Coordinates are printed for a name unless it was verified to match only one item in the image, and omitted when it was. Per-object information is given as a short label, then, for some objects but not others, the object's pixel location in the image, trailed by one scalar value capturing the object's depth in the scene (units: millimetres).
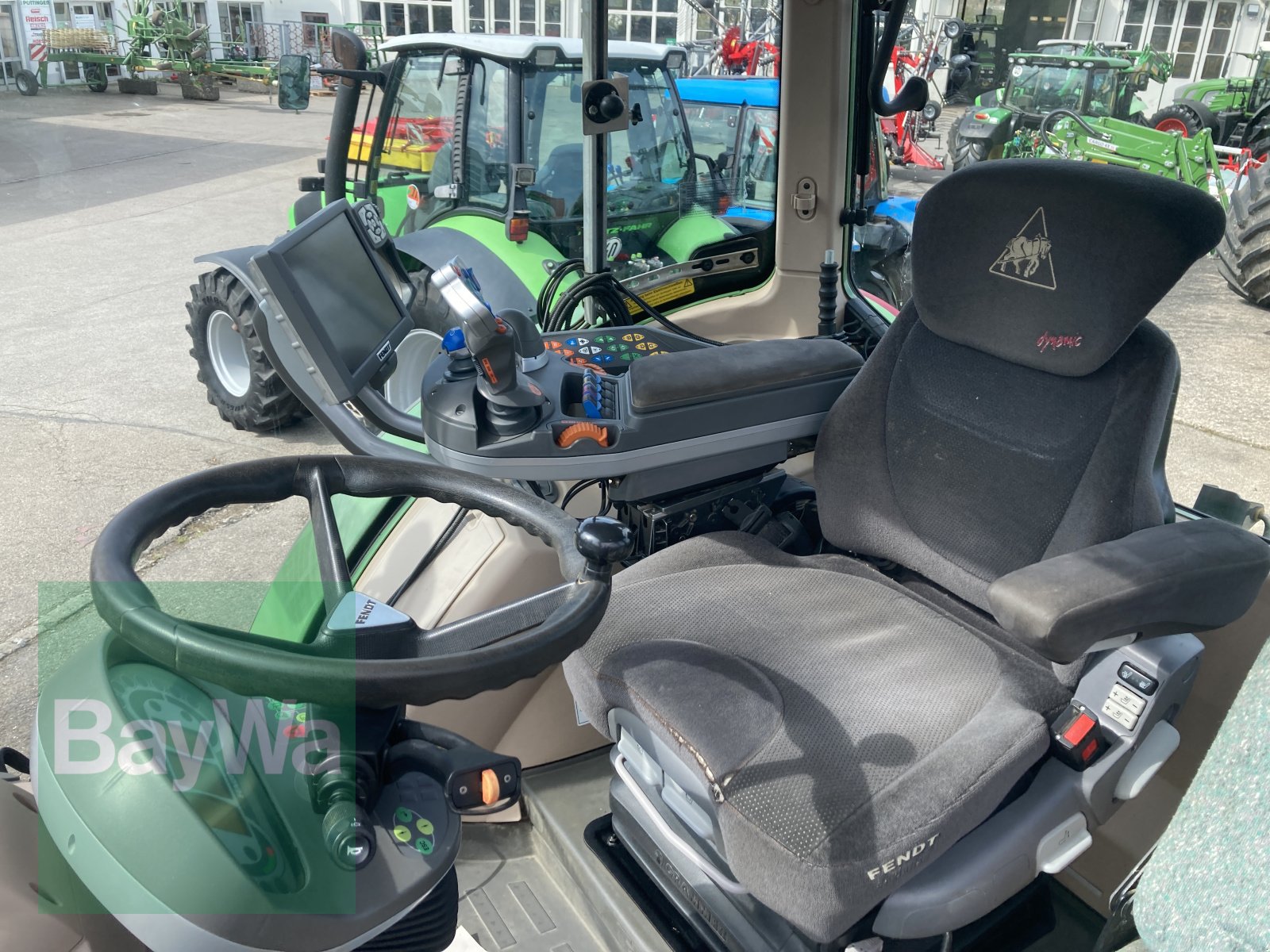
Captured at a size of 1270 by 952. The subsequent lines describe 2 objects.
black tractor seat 1100
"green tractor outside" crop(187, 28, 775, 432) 2895
